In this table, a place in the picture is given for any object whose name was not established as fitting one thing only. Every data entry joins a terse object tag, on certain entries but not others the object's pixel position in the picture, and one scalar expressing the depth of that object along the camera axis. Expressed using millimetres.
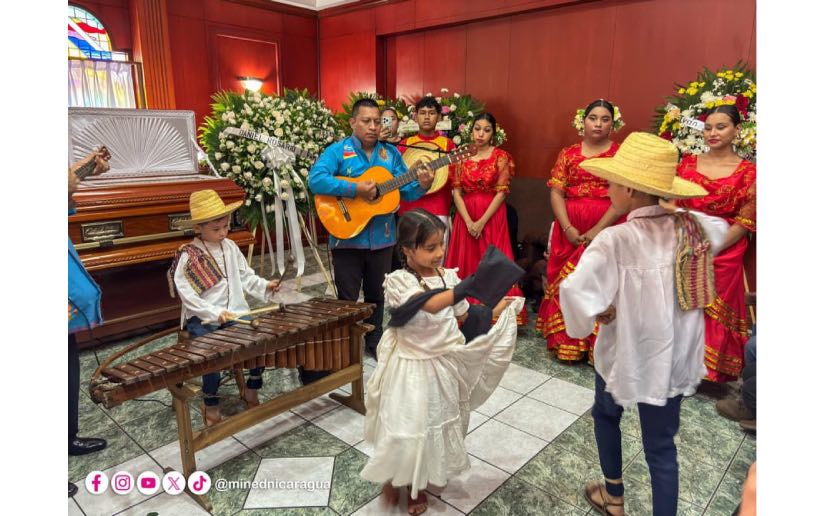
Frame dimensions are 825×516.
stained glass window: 5684
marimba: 1948
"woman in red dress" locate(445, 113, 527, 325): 4016
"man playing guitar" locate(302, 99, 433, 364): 3174
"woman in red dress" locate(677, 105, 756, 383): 2930
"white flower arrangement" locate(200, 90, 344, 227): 4020
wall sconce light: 6832
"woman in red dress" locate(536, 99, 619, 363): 3410
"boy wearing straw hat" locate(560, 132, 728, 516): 1634
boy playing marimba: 2613
